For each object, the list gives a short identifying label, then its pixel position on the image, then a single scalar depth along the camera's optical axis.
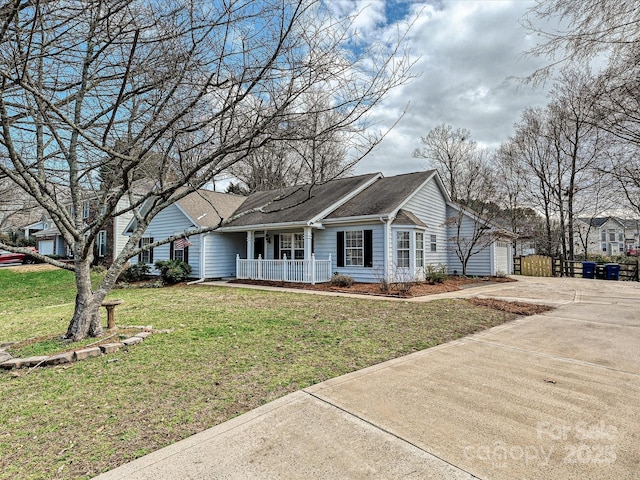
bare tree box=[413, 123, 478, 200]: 30.08
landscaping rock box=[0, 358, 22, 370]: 4.46
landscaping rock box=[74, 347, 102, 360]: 4.79
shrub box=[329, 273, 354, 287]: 13.91
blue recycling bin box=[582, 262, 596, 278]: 20.03
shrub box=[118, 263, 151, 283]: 17.86
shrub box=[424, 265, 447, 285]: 14.75
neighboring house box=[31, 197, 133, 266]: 24.81
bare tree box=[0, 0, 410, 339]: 4.05
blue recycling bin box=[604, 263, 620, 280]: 19.02
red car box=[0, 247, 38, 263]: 28.58
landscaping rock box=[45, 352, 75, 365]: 4.62
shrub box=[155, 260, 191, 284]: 16.59
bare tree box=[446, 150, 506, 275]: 17.06
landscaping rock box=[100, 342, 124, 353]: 5.08
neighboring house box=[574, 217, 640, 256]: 50.09
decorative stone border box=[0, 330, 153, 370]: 4.54
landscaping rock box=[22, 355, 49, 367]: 4.57
